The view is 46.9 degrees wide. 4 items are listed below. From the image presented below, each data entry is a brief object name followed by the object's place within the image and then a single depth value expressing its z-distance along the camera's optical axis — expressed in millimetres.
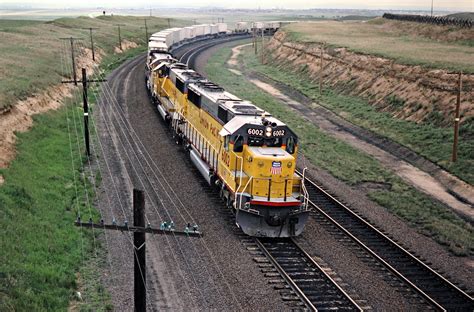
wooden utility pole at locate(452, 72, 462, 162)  30647
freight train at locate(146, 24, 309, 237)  21078
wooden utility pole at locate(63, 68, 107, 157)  29938
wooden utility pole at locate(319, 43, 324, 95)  55578
